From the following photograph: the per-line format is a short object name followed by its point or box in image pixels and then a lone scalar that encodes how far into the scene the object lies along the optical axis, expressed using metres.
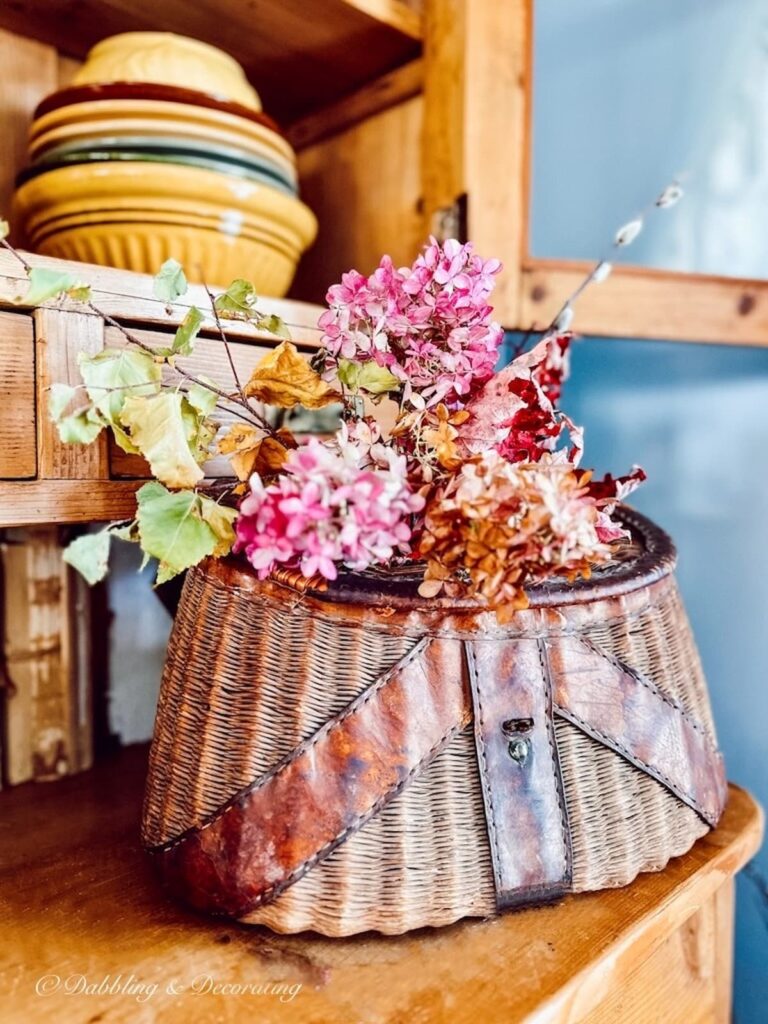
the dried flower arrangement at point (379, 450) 0.43
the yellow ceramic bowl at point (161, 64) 0.75
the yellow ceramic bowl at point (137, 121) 0.71
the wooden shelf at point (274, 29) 0.86
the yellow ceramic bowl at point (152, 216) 0.72
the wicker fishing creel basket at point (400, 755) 0.49
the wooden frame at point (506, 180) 0.82
